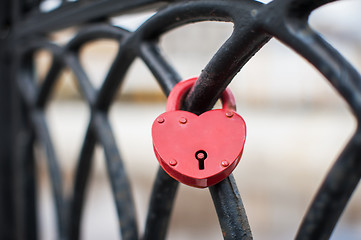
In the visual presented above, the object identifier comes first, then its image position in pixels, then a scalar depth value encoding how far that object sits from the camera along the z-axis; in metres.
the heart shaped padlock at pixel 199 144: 0.25
